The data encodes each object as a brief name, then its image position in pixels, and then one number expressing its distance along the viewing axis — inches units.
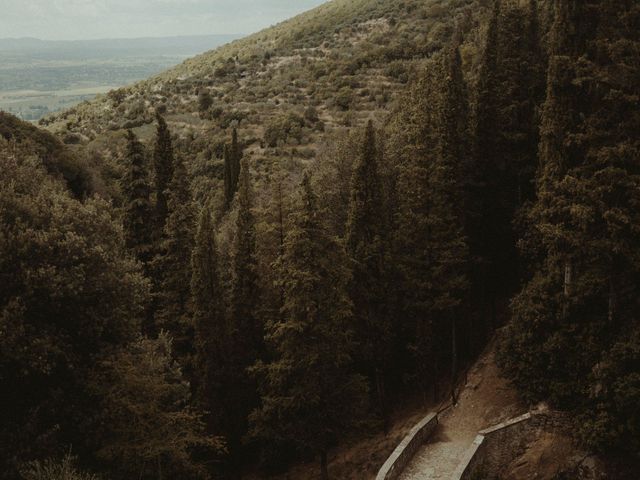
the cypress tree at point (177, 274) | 972.0
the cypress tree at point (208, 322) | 893.8
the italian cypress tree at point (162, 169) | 1113.4
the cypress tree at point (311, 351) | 754.8
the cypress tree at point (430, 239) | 864.3
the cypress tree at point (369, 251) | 882.1
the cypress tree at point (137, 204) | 1081.4
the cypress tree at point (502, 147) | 986.1
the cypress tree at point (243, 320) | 930.1
